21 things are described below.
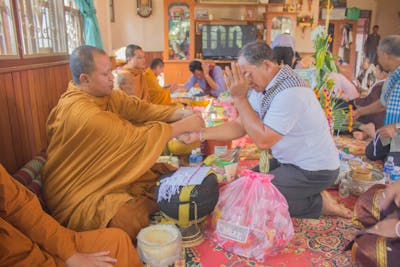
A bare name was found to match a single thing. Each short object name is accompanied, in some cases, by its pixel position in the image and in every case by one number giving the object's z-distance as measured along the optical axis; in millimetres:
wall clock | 7961
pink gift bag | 1804
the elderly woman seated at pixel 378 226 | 1543
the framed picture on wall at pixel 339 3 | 9484
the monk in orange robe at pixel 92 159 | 1830
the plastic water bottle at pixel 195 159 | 2988
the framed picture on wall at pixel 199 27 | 8017
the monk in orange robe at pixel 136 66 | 4109
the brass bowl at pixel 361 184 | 2521
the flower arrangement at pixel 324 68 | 2675
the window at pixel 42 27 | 2379
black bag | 1788
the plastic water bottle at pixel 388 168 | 2748
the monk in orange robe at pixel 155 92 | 4359
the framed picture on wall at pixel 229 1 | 7777
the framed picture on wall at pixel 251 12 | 7973
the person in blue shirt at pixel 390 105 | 2797
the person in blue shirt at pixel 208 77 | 5172
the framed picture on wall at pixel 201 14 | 7973
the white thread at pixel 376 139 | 2978
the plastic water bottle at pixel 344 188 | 2564
